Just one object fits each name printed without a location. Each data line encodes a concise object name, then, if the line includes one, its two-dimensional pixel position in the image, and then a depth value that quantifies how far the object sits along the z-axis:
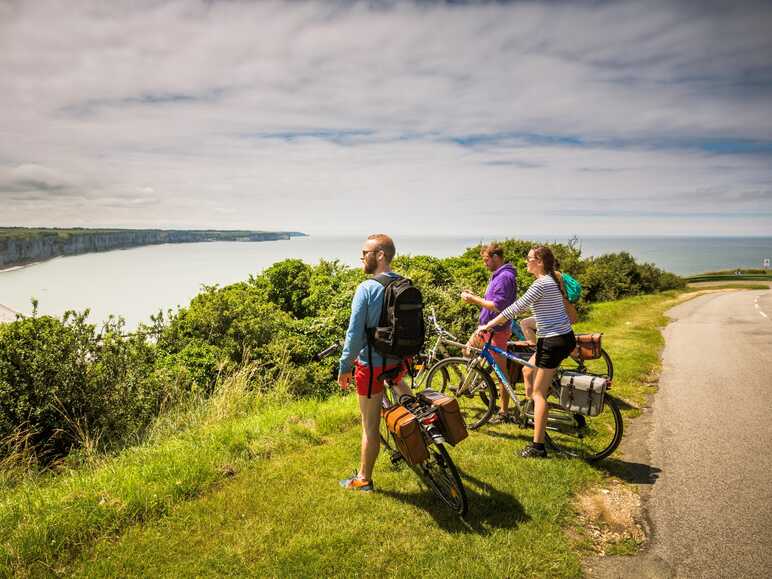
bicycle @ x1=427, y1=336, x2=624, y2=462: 5.34
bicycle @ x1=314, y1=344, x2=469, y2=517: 3.98
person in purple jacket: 6.20
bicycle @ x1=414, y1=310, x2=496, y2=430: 6.21
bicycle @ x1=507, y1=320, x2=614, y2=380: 6.45
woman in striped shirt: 5.00
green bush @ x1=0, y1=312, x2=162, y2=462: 7.11
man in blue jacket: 3.98
